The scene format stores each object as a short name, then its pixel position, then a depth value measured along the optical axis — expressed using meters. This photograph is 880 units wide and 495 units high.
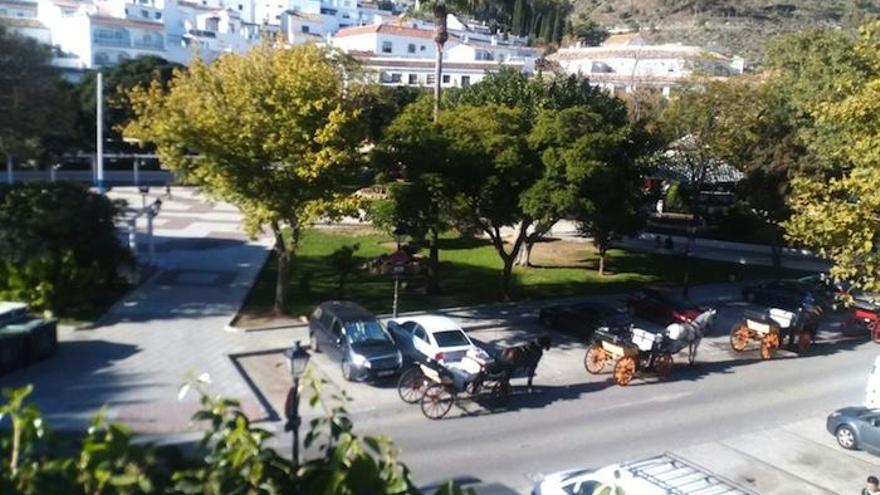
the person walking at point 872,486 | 12.69
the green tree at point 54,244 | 21.31
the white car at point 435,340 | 19.09
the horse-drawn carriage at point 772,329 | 22.48
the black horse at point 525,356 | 18.27
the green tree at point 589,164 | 22.59
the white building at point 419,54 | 81.25
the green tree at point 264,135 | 20.59
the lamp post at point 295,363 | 12.55
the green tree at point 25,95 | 25.86
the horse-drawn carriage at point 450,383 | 16.80
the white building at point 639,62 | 76.19
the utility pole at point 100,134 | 32.28
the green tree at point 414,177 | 22.84
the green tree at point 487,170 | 23.17
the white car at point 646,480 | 11.62
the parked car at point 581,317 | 22.91
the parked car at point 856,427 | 16.03
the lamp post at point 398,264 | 22.38
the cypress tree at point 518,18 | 117.94
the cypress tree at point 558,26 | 116.81
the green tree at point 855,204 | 15.34
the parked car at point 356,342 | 18.27
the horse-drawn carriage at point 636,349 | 19.52
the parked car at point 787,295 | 27.27
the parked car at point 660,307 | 24.91
